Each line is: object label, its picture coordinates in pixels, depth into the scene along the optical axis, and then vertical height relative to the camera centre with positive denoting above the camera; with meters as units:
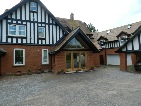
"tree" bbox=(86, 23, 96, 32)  49.48 +13.72
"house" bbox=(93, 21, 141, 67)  18.70 +2.64
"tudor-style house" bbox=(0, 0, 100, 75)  11.55 +1.52
